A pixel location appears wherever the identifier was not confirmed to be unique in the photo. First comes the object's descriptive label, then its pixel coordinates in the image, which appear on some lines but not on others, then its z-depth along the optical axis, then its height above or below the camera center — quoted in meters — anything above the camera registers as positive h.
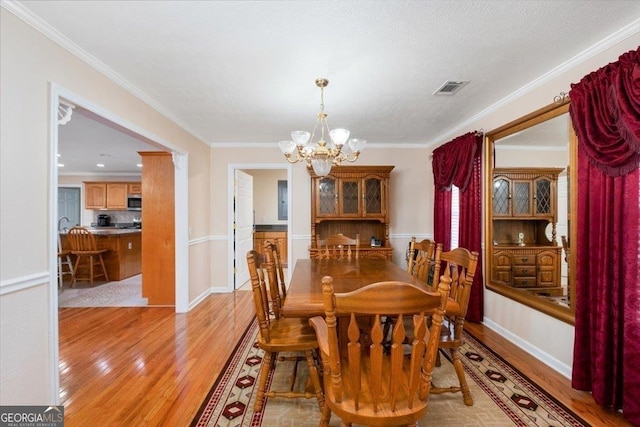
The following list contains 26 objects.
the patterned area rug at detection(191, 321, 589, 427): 1.81 -1.24
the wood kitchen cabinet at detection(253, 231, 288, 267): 7.05 -0.61
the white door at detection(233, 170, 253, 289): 4.89 -0.16
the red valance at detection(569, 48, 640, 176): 1.66 +0.60
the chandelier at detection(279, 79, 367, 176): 2.48 +0.56
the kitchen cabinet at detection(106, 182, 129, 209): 7.64 +0.46
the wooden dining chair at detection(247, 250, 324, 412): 1.81 -0.79
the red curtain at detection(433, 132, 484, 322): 3.33 +0.30
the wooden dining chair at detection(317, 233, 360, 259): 3.41 -0.33
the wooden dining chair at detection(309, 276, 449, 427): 1.15 -0.59
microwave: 7.63 +0.28
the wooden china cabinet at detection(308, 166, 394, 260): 4.52 +0.23
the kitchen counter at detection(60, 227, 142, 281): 5.33 -0.67
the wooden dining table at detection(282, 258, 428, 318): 1.70 -0.49
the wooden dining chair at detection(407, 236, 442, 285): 2.54 -0.41
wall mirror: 2.41 +0.03
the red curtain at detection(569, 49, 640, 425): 1.72 -0.14
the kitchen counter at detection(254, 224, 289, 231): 7.15 -0.33
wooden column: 4.02 -0.15
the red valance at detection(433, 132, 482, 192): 3.38 +0.65
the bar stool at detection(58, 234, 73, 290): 5.00 -0.88
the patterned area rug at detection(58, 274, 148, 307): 4.16 -1.24
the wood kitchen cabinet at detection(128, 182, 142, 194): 7.64 +0.66
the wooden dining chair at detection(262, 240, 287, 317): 2.07 -0.44
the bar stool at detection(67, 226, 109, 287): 5.08 -0.58
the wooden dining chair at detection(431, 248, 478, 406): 1.88 -0.69
